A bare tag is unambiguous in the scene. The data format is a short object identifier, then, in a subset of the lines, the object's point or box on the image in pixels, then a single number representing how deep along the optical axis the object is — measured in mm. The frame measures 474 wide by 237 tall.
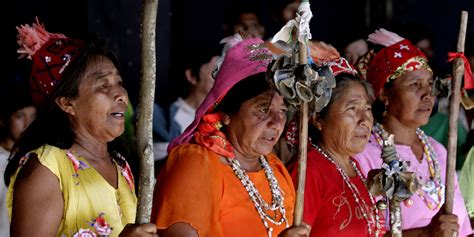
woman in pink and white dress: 9305
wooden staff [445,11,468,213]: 8094
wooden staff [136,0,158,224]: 5719
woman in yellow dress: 6645
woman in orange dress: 6719
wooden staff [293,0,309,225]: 6648
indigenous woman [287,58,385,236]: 7828
